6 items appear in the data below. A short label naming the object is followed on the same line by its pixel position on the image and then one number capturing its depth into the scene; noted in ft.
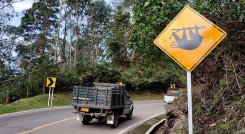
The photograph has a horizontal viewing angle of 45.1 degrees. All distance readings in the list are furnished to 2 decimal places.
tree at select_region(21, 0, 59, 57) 147.54
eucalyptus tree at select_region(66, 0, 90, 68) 151.94
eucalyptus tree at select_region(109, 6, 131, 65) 154.20
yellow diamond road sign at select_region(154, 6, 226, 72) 16.34
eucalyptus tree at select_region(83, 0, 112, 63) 173.37
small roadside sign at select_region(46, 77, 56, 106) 81.16
